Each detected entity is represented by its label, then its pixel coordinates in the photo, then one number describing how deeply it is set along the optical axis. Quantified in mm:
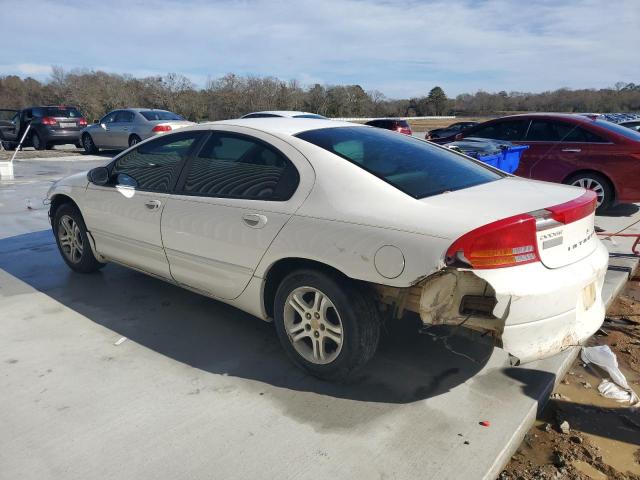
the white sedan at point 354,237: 2492
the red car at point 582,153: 7316
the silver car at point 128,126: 15094
